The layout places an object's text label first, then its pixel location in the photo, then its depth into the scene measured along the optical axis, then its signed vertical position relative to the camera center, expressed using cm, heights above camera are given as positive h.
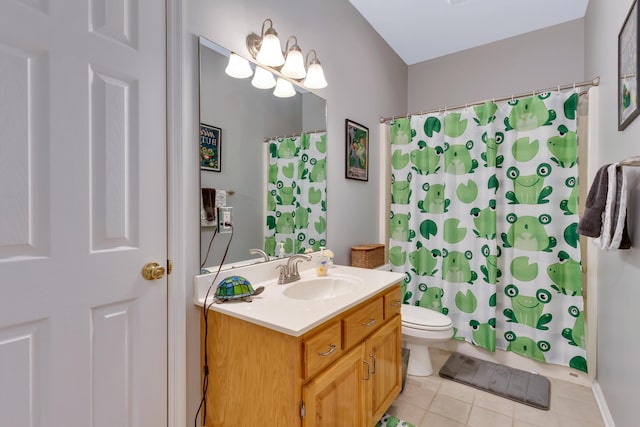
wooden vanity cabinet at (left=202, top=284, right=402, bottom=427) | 103 -61
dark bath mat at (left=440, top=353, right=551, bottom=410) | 188 -114
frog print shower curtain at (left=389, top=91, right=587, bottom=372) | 201 -8
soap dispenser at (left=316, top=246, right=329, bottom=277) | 176 -32
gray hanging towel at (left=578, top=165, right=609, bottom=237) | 137 +3
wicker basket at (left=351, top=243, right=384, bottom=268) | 225 -33
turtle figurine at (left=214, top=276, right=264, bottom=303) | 124 -33
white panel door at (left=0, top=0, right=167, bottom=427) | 85 +0
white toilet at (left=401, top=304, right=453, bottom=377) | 197 -79
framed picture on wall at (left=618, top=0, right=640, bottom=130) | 122 +62
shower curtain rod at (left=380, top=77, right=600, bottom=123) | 192 +82
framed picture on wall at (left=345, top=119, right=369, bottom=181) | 223 +47
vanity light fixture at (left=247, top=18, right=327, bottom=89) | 146 +79
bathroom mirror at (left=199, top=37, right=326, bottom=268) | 131 +30
